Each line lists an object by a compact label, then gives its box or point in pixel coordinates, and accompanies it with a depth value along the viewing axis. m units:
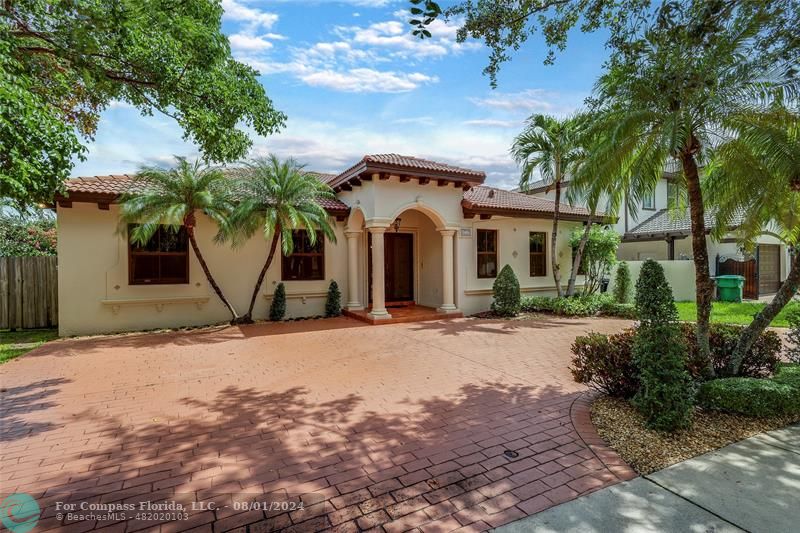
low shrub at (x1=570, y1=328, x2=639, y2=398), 5.06
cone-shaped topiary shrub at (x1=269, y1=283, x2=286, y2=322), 11.95
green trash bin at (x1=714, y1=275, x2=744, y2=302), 15.90
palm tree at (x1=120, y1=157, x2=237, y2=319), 9.48
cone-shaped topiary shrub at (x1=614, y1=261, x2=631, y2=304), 15.08
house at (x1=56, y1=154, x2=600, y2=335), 10.23
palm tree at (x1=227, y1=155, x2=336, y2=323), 10.44
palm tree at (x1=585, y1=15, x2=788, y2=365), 4.85
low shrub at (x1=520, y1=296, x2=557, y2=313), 14.10
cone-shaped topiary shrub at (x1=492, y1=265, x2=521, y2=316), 13.03
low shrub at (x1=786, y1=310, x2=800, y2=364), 6.15
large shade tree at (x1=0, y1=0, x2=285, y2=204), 4.71
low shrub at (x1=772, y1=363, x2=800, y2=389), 4.96
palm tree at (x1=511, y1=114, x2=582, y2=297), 12.79
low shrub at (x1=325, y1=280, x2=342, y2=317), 12.84
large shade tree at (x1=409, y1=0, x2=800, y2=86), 4.89
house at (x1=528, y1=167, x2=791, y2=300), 17.28
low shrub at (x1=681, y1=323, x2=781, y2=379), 5.51
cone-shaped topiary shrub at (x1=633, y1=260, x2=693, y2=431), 4.20
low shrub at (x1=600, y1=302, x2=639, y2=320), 12.84
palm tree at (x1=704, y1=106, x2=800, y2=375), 4.87
